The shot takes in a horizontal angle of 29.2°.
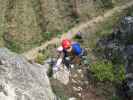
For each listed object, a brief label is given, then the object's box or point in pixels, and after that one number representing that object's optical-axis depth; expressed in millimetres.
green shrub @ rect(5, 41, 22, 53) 9283
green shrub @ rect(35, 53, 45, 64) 8701
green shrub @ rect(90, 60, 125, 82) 7923
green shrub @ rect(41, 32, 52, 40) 9476
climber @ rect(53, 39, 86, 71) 7980
